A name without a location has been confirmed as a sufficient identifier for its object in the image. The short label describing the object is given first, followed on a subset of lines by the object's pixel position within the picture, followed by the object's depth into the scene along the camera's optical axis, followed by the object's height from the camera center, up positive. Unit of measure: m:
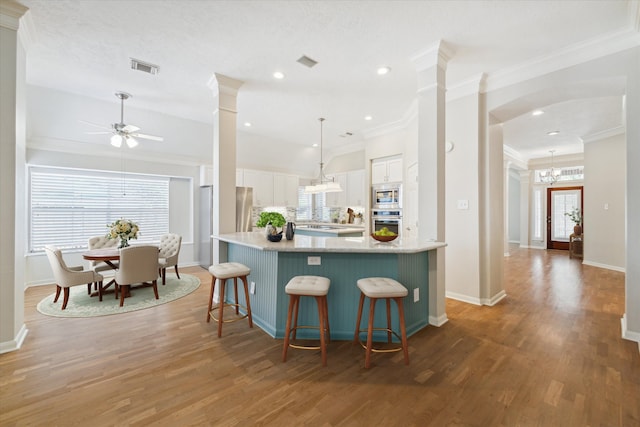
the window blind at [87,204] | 4.91 +0.16
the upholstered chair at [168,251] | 4.83 -0.72
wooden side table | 7.55 -0.86
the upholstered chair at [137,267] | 3.75 -0.76
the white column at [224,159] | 3.79 +0.76
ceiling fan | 4.02 +1.18
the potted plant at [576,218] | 7.92 -0.11
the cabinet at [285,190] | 7.45 +0.65
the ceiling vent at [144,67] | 3.31 +1.80
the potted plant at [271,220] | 3.27 -0.08
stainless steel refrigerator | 5.91 -0.02
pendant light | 5.33 +0.51
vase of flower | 4.29 -0.30
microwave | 5.75 +0.38
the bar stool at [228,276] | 2.84 -0.66
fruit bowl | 2.97 -0.26
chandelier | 8.15 +1.18
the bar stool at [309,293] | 2.31 -0.67
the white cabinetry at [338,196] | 7.30 +0.48
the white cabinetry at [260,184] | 6.89 +0.73
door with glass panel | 8.77 +0.04
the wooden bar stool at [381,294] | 2.26 -0.66
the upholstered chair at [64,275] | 3.59 -0.83
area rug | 3.51 -1.25
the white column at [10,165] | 2.44 +0.43
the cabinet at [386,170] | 5.79 +0.95
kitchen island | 2.74 -0.60
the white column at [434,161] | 3.08 +0.60
